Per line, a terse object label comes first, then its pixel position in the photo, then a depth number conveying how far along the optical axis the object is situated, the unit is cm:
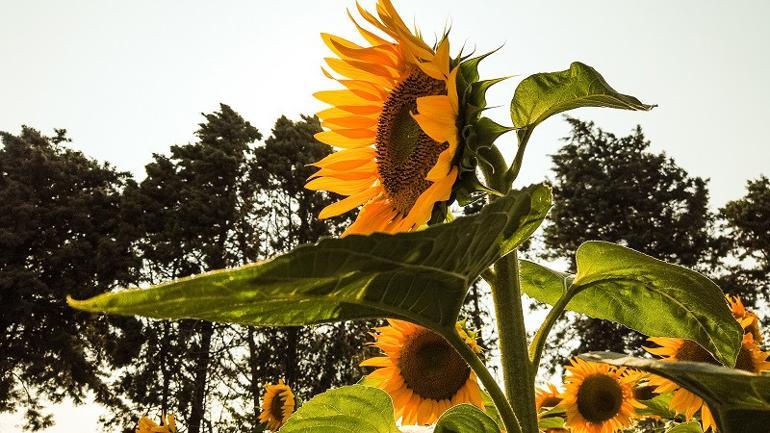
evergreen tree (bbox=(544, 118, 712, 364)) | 1711
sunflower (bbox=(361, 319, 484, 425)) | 147
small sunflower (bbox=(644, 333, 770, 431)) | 148
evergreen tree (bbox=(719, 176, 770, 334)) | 1639
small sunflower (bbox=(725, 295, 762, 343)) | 175
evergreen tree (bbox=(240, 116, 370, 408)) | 1530
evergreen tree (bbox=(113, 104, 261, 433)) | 1510
